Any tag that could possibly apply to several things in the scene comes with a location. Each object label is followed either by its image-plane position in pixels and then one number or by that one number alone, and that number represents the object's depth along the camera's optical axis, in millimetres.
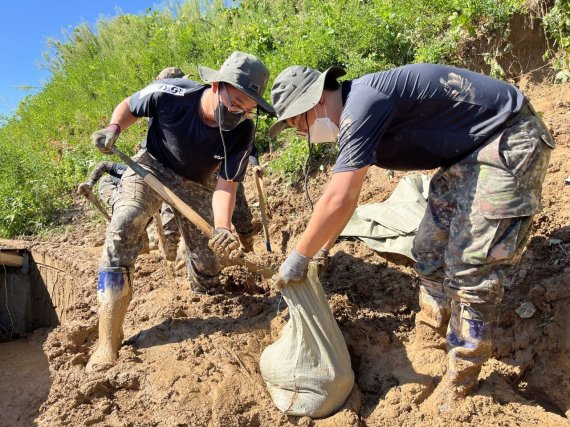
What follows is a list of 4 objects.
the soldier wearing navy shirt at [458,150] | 2254
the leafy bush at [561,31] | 4678
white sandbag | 2527
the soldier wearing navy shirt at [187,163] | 2947
